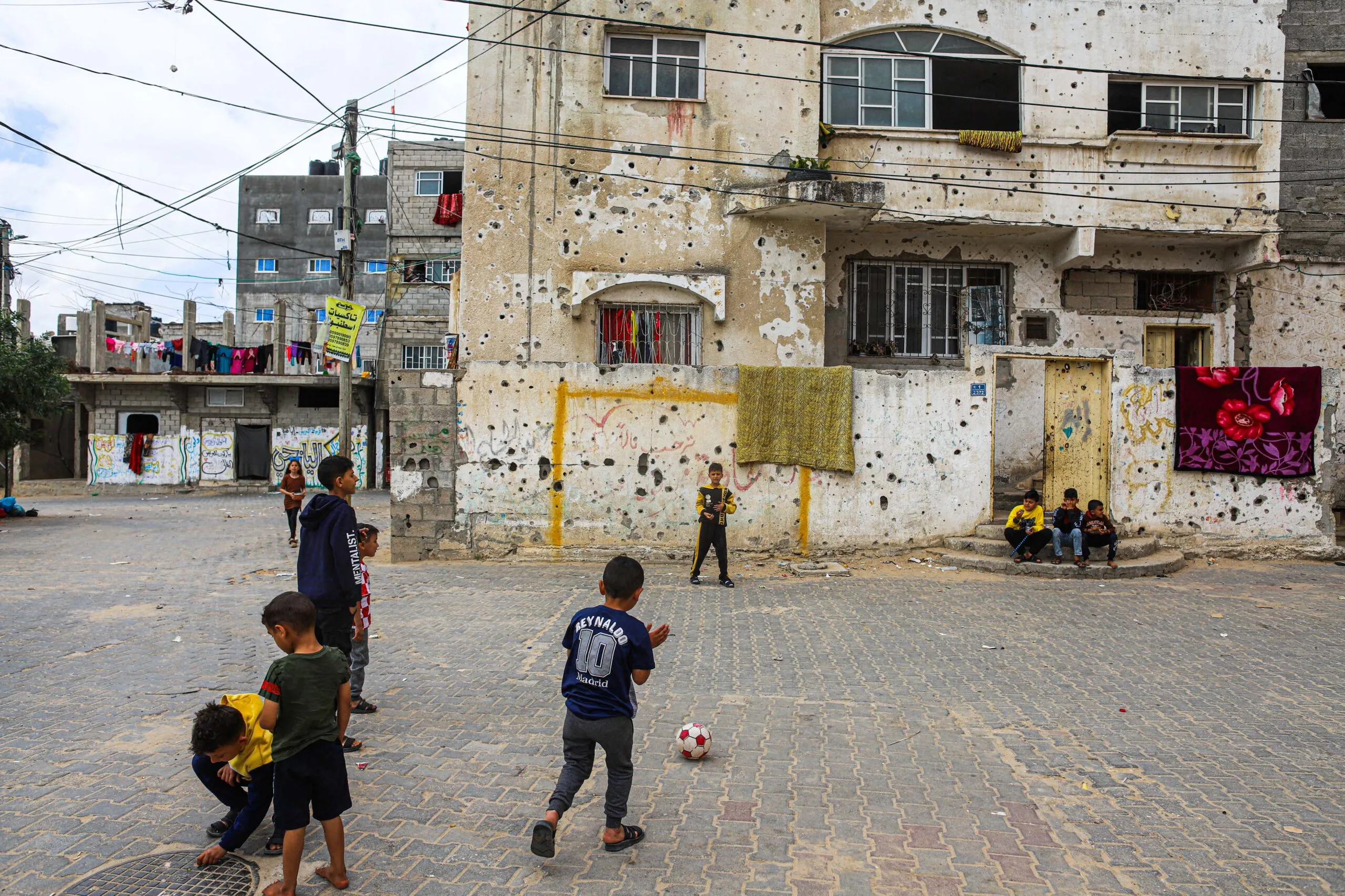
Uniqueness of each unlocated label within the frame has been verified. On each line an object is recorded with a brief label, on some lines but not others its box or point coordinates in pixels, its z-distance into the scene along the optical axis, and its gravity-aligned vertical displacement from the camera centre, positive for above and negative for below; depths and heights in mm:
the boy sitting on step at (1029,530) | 11477 -1120
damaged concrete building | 12305 +3081
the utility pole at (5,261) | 26094 +5198
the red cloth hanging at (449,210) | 34625 +9220
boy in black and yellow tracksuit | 10773 -932
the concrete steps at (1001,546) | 11812 -1381
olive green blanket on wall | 12242 +397
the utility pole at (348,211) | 16328 +4325
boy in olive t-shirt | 3307 -1132
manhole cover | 3357 -1761
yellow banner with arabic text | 15000 +1990
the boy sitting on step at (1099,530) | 11469 -1113
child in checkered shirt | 5320 -1300
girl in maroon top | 14453 -802
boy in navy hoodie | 4949 -728
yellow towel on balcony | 14398 +5104
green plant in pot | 13266 +4209
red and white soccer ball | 4816 -1675
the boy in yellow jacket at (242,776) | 3551 -1416
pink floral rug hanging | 12352 +425
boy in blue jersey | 3684 -1085
